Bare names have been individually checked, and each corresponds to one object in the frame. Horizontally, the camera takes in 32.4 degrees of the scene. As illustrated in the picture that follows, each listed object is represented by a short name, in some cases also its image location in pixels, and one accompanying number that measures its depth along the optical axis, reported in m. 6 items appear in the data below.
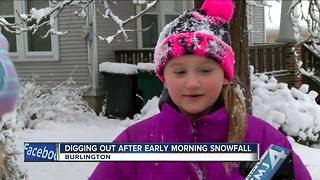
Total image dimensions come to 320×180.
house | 11.48
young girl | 1.57
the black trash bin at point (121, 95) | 10.89
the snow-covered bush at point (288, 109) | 8.38
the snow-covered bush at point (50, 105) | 9.08
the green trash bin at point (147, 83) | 10.64
